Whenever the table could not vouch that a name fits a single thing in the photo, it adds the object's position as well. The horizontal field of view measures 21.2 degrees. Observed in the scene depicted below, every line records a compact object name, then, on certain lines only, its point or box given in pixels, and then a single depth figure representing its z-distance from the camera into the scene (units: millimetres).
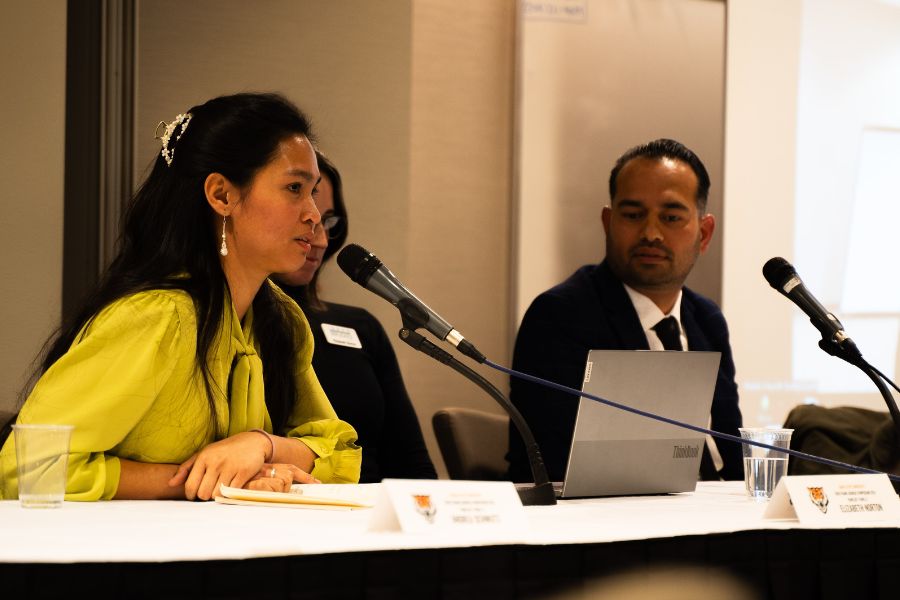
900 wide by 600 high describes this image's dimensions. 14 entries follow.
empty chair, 4201
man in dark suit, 4085
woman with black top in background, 4215
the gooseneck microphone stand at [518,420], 3185
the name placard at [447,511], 2818
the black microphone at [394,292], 3189
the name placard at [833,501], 3051
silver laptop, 3292
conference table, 2695
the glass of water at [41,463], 3016
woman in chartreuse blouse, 3259
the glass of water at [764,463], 3444
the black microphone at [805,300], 3449
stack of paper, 3098
